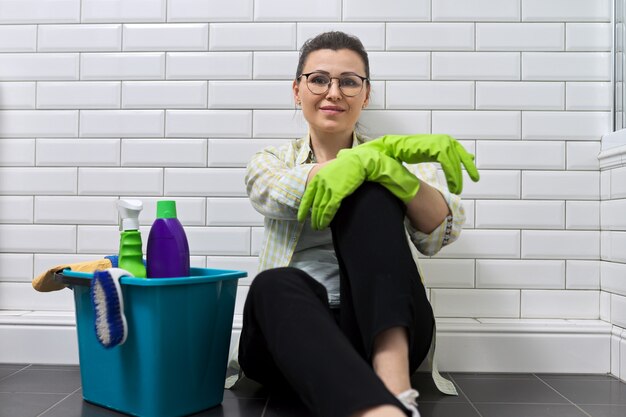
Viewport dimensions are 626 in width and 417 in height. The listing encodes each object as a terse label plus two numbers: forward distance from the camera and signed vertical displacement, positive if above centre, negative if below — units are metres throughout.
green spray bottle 1.18 -0.06
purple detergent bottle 1.15 -0.08
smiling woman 0.84 -0.08
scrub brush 1.08 -0.20
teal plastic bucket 1.10 -0.29
